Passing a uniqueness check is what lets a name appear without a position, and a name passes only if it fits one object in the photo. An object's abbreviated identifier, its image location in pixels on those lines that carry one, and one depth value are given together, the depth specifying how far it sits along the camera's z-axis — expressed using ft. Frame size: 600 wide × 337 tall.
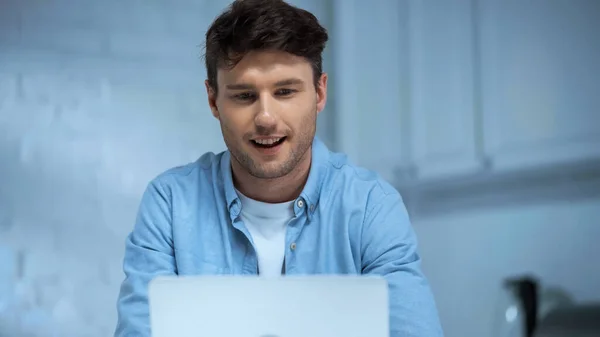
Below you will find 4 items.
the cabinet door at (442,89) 8.41
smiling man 5.83
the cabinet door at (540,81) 7.45
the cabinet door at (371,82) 9.29
